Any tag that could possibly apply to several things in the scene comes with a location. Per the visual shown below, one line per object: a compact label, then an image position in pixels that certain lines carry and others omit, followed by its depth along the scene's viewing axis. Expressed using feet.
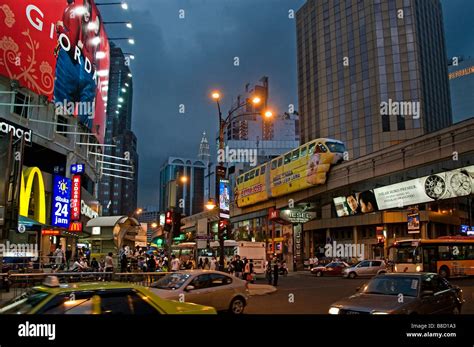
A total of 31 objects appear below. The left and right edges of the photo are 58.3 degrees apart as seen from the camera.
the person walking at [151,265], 76.33
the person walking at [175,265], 77.82
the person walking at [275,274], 82.51
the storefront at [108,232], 100.89
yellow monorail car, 130.11
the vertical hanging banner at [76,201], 105.60
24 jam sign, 102.37
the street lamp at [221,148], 60.59
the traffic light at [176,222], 57.67
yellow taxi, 16.70
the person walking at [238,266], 83.66
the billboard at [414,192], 91.69
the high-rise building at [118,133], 538.88
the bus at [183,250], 169.42
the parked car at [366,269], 112.68
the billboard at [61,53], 80.69
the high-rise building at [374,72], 274.98
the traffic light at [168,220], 56.95
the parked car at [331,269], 123.03
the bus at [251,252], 117.80
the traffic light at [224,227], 59.77
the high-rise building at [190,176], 406.00
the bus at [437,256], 95.10
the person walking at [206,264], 99.27
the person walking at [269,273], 86.12
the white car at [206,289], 38.63
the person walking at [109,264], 65.13
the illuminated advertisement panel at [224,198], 61.16
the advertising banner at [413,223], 93.97
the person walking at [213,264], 87.37
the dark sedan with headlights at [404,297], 27.53
